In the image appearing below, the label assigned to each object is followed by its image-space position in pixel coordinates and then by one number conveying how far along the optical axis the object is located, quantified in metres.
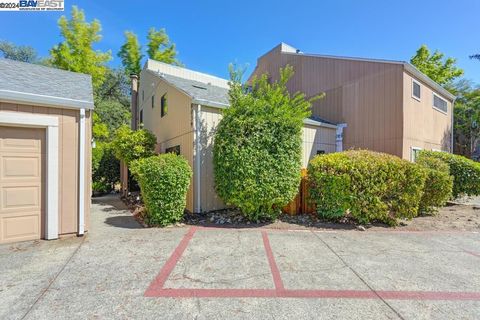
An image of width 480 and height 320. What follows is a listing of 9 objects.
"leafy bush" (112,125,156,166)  9.22
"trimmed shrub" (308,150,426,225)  6.25
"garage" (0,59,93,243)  4.61
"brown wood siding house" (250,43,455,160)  9.61
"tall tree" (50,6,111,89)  16.50
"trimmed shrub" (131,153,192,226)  5.86
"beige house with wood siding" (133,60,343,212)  7.36
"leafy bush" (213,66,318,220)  6.19
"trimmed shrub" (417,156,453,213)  7.38
